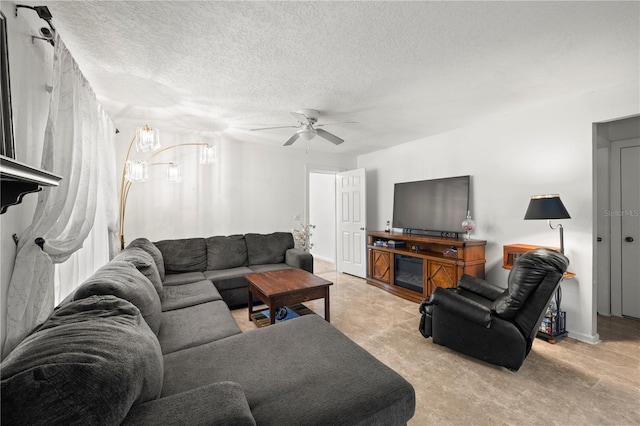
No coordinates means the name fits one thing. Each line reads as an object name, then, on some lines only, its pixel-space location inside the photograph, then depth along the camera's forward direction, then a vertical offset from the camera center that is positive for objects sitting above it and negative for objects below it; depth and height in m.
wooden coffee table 2.63 -0.76
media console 3.41 -0.69
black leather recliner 2.04 -0.82
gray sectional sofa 0.75 -0.69
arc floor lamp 2.59 +0.57
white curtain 1.29 +0.06
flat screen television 3.77 +0.14
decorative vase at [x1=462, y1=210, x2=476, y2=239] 3.55 -0.16
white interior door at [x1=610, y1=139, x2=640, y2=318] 3.11 -0.16
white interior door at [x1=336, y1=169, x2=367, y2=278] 5.12 -0.18
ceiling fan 3.08 +0.98
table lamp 2.55 +0.04
